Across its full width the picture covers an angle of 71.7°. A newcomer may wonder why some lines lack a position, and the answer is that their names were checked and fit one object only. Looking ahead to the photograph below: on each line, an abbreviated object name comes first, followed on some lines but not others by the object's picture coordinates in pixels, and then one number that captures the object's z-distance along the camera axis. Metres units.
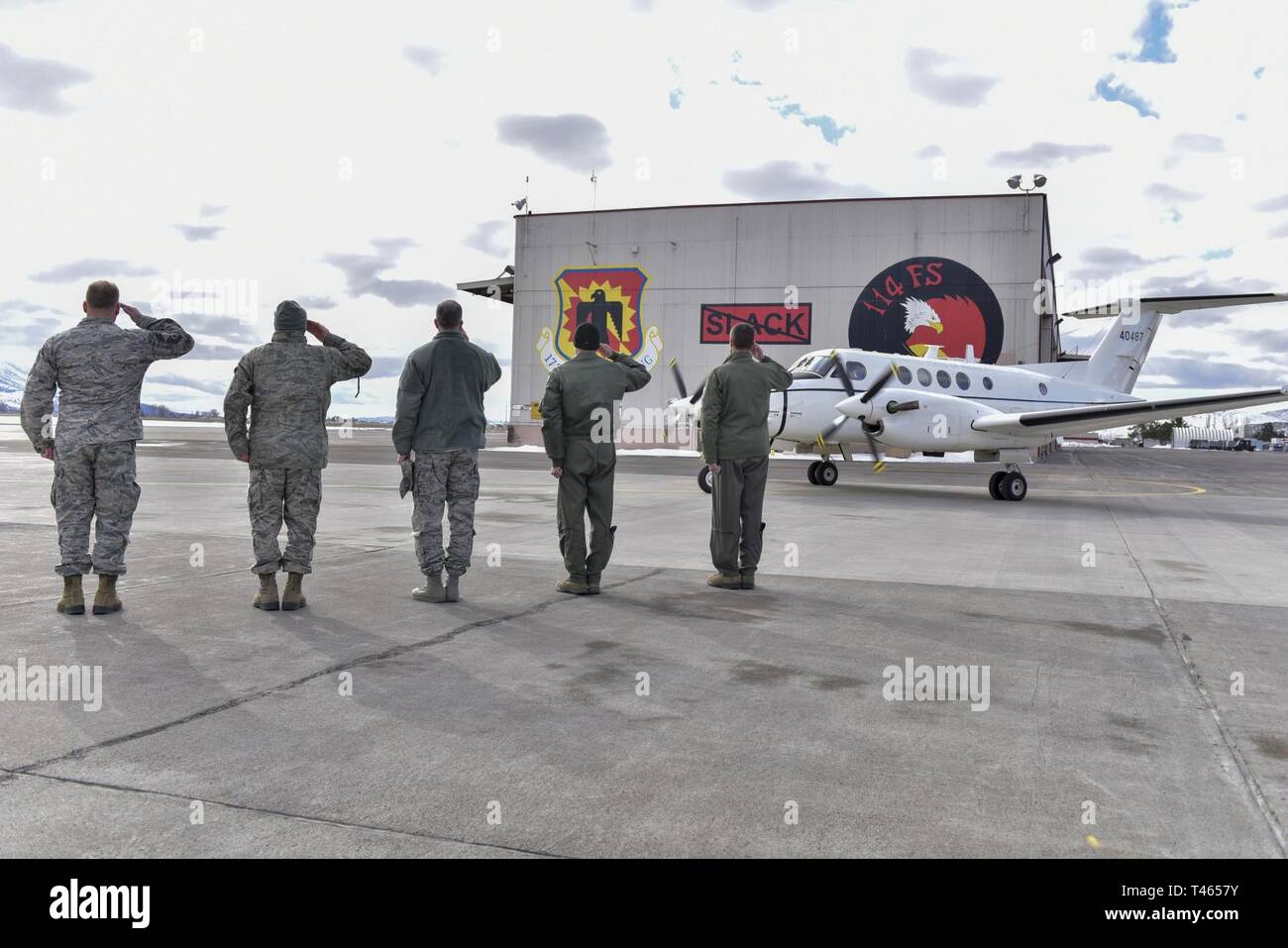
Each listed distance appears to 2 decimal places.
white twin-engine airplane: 16.19
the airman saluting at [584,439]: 6.89
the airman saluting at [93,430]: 5.70
